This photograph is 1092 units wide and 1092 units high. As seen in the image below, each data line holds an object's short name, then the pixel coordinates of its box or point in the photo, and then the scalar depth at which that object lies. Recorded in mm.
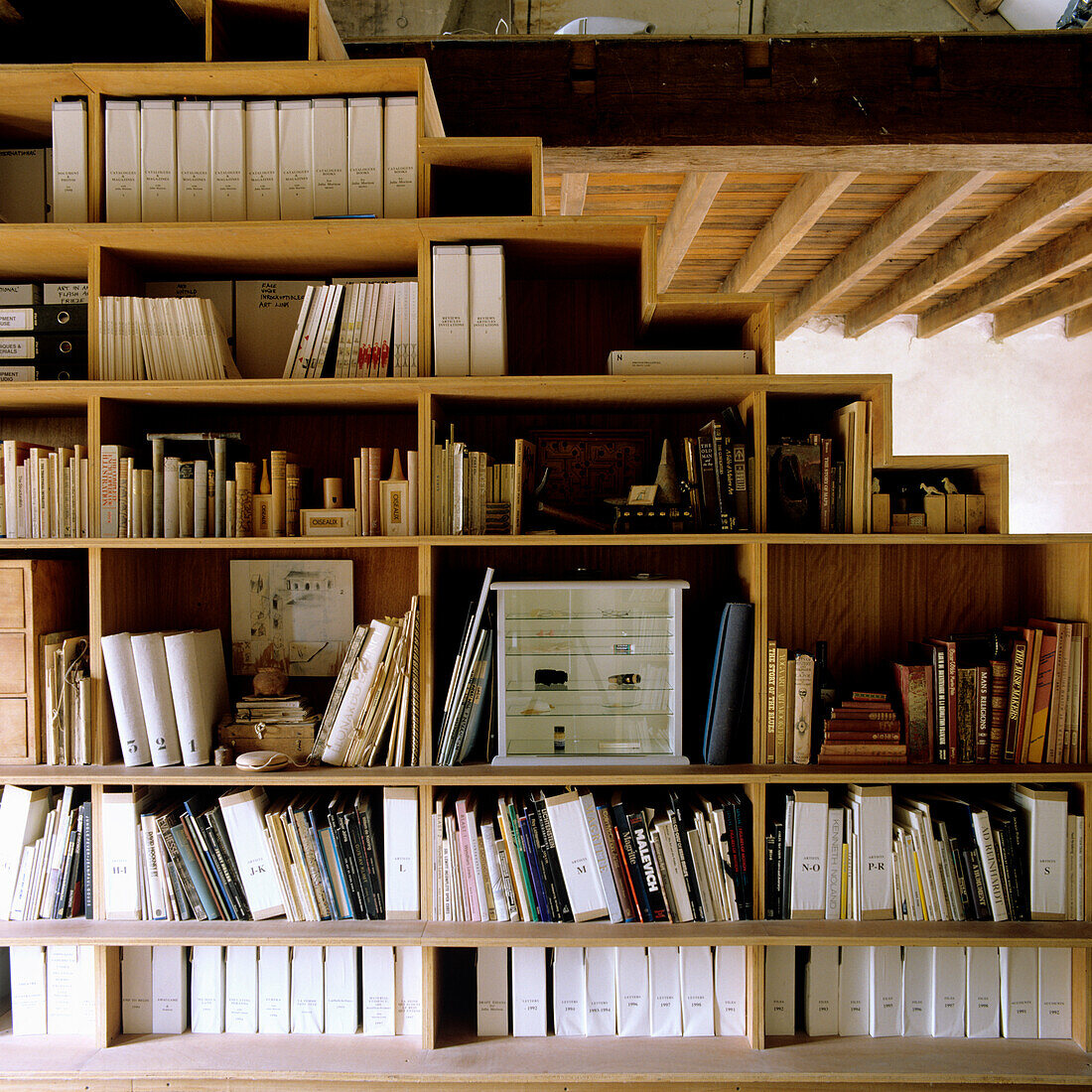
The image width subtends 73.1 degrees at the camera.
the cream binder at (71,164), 1721
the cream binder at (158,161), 1719
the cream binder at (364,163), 1709
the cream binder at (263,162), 1717
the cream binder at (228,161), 1716
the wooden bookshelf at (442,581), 1631
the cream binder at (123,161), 1721
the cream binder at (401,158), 1698
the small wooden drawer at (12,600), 1687
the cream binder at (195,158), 1720
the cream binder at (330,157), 1712
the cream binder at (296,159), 1716
